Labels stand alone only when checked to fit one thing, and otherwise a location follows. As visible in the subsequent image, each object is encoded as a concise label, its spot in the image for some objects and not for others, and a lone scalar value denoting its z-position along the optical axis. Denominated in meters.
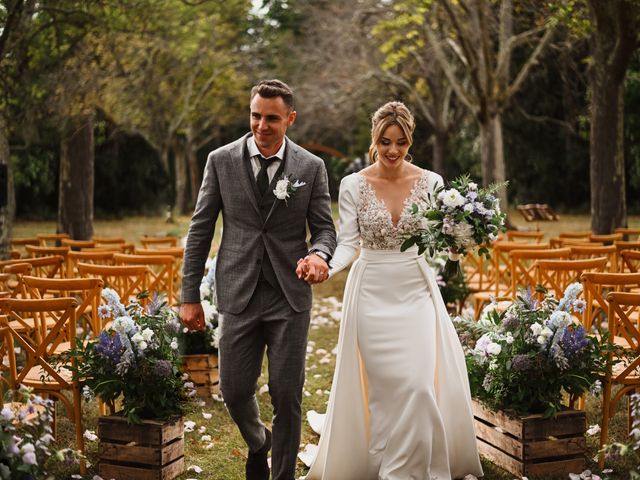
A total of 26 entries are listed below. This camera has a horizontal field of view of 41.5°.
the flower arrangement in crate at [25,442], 3.45
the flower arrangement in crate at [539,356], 5.23
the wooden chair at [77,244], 10.96
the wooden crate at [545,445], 5.20
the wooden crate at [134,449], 5.14
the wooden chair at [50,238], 11.48
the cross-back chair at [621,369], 5.40
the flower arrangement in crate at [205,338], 7.52
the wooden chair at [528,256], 8.10
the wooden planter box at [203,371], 7.53
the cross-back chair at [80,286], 6.12
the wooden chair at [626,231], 11.29
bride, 5.11
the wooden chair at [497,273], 9.20
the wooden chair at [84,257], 9.06
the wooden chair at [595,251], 8.56
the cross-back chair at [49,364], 5.39
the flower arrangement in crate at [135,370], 5.20
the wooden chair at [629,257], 7.83
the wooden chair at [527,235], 11.38
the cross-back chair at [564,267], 7.18
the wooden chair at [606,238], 10.33
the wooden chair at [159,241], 11.67
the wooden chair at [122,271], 7.25
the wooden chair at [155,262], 8.30
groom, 4.50
